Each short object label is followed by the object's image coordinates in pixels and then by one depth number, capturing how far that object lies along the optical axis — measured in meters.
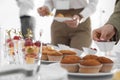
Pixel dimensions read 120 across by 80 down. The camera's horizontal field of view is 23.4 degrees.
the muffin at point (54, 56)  1.16
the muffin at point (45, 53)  1.22
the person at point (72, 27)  2.22
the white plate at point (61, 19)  1.93
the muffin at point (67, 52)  1.21
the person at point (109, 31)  1.46
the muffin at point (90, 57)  1.03
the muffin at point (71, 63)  0.97
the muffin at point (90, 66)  0.95
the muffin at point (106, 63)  0.99
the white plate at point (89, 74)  0.92
